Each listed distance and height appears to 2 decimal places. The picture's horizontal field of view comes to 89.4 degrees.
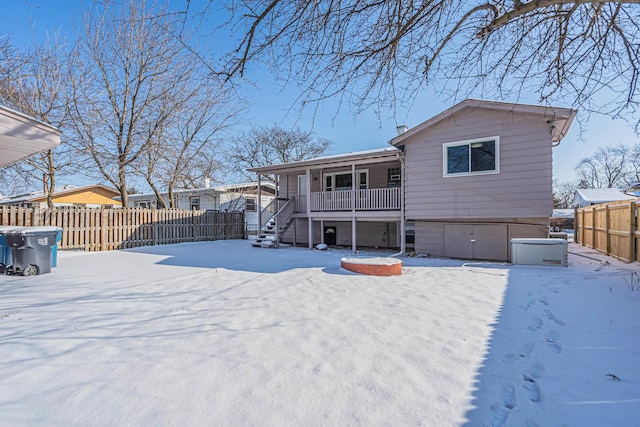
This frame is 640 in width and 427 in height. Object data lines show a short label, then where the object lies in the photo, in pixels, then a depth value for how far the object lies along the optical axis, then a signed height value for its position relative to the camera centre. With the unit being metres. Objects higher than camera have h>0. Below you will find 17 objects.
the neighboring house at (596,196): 23.38 +1.69
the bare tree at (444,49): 3.38 +2.00
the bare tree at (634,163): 32.25 +5.78
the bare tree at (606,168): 36.88 +6.29
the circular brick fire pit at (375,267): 7.12 -1.09
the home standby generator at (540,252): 7.80 -0.82
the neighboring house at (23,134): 4.21 +1.19
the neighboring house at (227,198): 22.28 +1.49
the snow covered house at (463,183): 8.80 +1.07
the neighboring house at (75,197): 25.72 +1.74
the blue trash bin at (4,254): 6.84 -0.78
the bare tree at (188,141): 15.45 +3.93
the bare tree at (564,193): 42.77 +3.55
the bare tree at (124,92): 13.61 +5.69
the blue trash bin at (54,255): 7.61 -0.92
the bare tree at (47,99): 11.98 +4.54
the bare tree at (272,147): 28.08 +6.22
